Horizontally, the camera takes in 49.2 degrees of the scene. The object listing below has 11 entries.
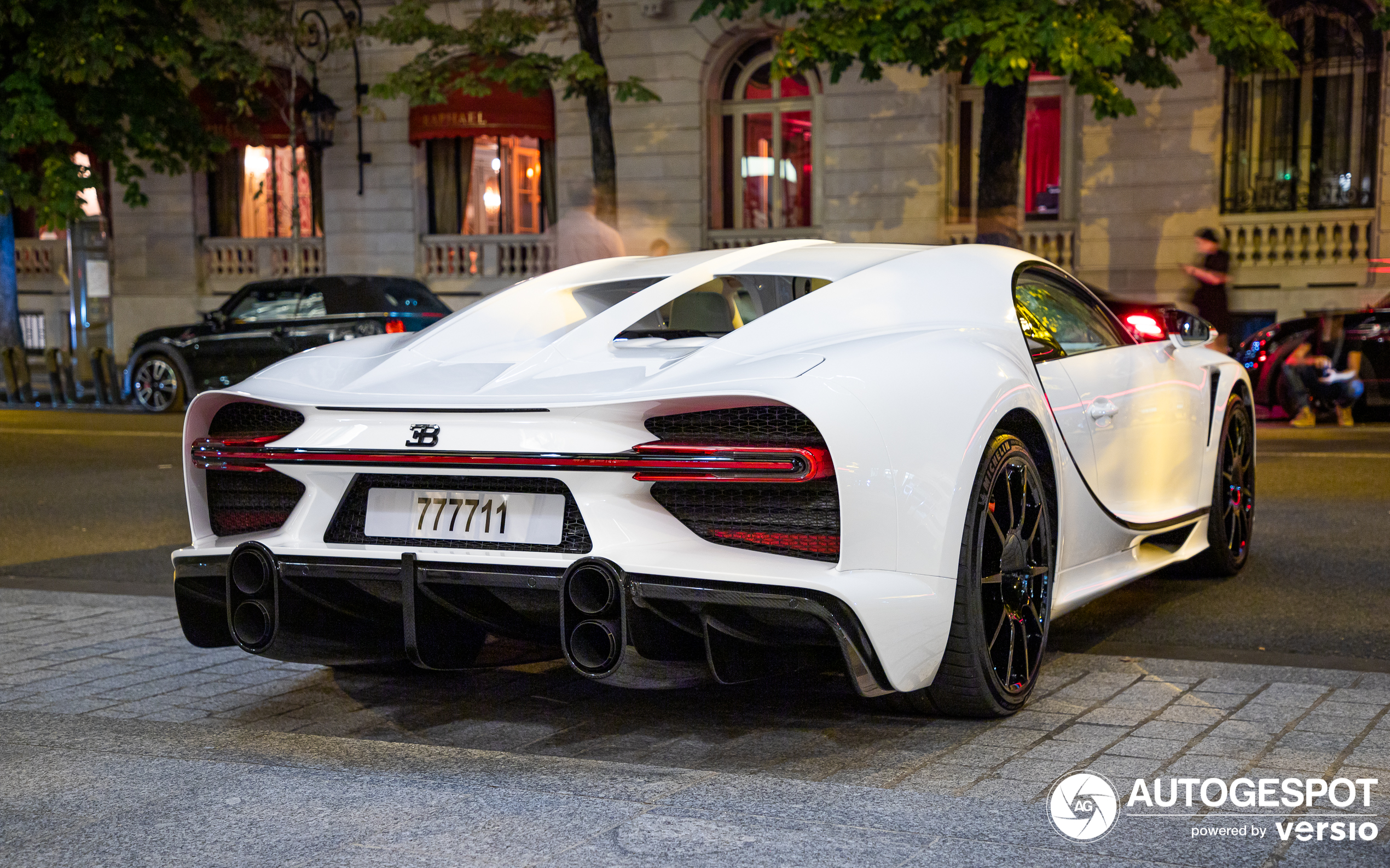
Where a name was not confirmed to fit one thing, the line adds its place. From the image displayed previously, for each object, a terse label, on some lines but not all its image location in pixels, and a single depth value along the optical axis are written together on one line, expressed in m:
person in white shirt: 14.39
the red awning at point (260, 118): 24.86
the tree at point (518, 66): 19.27
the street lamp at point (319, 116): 24.50
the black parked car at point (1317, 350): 13.91
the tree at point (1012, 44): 14.48
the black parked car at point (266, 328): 16.92
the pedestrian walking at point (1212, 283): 15.12
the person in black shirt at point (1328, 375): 13.98
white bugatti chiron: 3.49
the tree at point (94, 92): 20.28
